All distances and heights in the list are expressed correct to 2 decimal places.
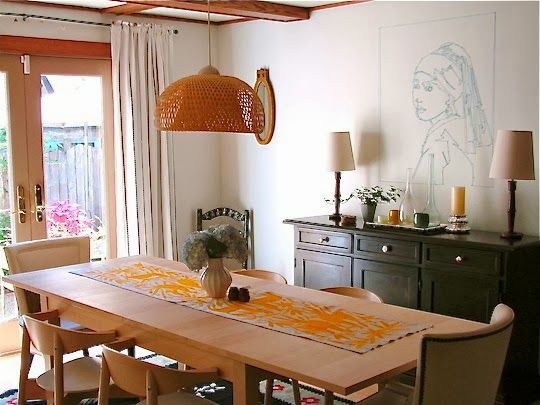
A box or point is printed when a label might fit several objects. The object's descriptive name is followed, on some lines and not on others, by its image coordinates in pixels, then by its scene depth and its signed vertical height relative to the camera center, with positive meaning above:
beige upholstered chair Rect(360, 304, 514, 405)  2.33 -0.76
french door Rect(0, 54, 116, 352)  5.02 -0.09
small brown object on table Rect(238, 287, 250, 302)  3.31 -0.72
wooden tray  4.28 -0.56
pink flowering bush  5.29 -0.60
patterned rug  4.11 -1.49
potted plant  4.73 -0.41
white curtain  5.42 +0.00
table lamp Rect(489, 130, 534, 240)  3.93 -0.12
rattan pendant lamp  3.09 +0.15
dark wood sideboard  3.88 -0.81
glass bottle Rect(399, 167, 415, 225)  4.56 -0.46
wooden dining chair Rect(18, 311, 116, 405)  3.03 -1.00
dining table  2.42 -0.77
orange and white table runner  2.76 -0.76
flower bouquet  3.32 -0.53
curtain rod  4.91 +0.86
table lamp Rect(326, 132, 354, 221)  4.91 -0.11
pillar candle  4.32 -0.40
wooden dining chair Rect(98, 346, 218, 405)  2.56 -0.86
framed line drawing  4.36 +0.23
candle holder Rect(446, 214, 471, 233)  4.29 -0.53
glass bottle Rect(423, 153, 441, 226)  4.56 -0.41
